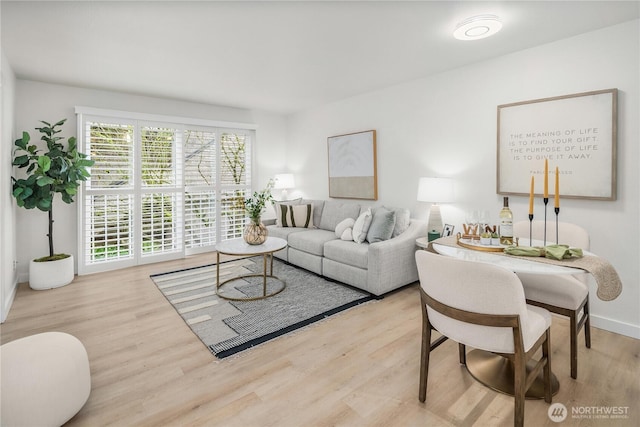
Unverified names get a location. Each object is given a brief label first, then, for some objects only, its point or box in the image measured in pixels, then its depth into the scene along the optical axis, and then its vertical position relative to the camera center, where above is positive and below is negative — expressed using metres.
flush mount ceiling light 2.39 +1.44
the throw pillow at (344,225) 4.12 -0.20
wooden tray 2.05 -0.24
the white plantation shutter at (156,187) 4.24 +0.35
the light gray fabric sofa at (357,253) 3.34 -0.50
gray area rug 2.56 -0.93
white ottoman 1.46 -0.84
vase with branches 3.46 -0.20
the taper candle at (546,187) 1.91 +0.14
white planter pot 3.58 -0.74
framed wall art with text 2.58 +0.60
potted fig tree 3.46 +0.33
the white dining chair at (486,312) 1.43 -0.49
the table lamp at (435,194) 3.43 +0.17
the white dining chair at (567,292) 1.96 -0.53
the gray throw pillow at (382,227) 3.61 -0.20
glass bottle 2.13 -0.11
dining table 1.60 -0.31
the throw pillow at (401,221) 3.74 -0.13
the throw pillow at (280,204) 5.02 +0.10
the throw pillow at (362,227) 3.81 -0.22
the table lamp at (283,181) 5.88 +0.54
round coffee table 3.21 -0.41
